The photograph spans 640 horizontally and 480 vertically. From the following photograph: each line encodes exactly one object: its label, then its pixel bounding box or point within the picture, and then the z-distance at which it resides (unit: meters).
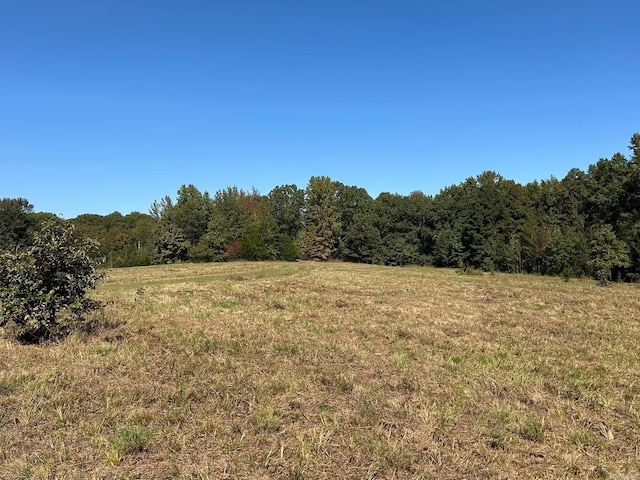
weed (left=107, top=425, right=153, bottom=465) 4.46
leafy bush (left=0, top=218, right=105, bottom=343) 8.59
